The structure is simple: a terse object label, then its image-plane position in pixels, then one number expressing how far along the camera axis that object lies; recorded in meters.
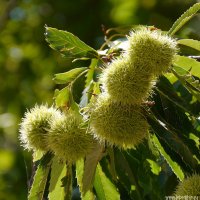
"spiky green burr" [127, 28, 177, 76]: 2.02
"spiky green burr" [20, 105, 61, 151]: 2.27
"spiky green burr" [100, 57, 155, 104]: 1.99
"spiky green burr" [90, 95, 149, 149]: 2.04
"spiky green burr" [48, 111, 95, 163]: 2.15
